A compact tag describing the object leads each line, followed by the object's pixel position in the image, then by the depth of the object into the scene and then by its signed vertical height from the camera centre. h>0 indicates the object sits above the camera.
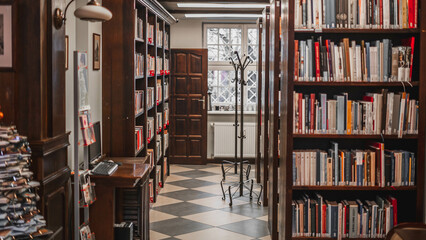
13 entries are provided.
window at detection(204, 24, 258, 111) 11.28 +0.82
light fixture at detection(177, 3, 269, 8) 8.76 +1.53
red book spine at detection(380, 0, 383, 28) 4.36 +0.66
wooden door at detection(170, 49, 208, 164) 10.72 -0.15
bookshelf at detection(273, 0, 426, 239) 4.34 -0.32
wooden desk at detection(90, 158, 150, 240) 4.69 -0.98
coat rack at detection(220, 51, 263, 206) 7.83 -1.41
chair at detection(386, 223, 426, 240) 3.72 -0.96
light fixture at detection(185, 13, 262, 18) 10.07 +1.55
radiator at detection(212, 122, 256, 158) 10.94 -0.91
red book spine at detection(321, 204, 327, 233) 4.47 -1.05
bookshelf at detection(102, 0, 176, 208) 5.77 +0.17
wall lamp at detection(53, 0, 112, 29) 3.70 +0.57
